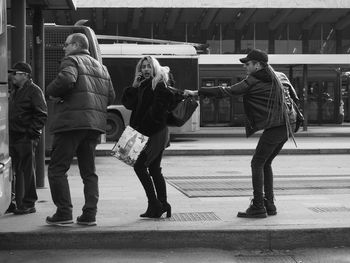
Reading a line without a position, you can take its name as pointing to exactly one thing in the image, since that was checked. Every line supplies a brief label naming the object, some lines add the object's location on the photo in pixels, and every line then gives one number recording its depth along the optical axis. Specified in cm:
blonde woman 619
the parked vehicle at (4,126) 502
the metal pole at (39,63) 864
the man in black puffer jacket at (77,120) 577
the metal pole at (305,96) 2338
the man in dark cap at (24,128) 663
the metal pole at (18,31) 802
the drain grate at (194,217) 645
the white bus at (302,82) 2383
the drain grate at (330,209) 693
